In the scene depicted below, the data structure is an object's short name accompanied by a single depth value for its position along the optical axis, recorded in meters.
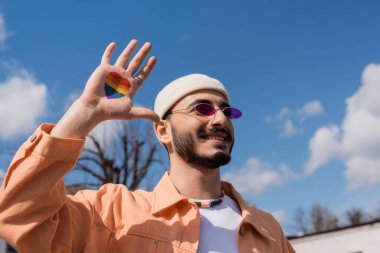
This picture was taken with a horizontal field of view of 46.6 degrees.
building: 15.29
